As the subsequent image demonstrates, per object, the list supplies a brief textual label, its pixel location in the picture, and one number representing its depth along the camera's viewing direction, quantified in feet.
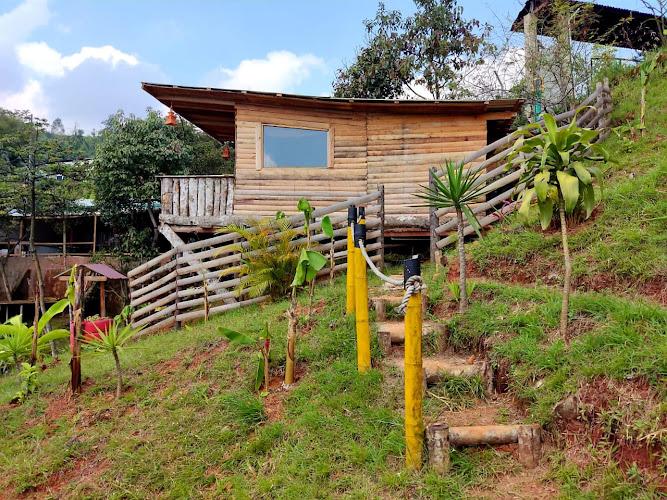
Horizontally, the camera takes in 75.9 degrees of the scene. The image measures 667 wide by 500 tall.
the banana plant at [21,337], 18.69
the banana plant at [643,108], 25.62
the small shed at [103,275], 29.81
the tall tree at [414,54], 51.90
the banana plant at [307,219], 17.35
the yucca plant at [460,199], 14.53
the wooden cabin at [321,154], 34.19
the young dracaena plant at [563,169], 11.21
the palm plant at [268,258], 24.41
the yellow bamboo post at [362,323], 13.11
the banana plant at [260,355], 14.01
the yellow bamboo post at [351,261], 15.71
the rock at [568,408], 9.30
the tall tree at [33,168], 49.73
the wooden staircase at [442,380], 9.15
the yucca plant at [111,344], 15.74
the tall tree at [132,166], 48.65
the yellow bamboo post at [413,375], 9.14
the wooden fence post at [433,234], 24.17
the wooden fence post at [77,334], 16.67
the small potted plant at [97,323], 28.27
